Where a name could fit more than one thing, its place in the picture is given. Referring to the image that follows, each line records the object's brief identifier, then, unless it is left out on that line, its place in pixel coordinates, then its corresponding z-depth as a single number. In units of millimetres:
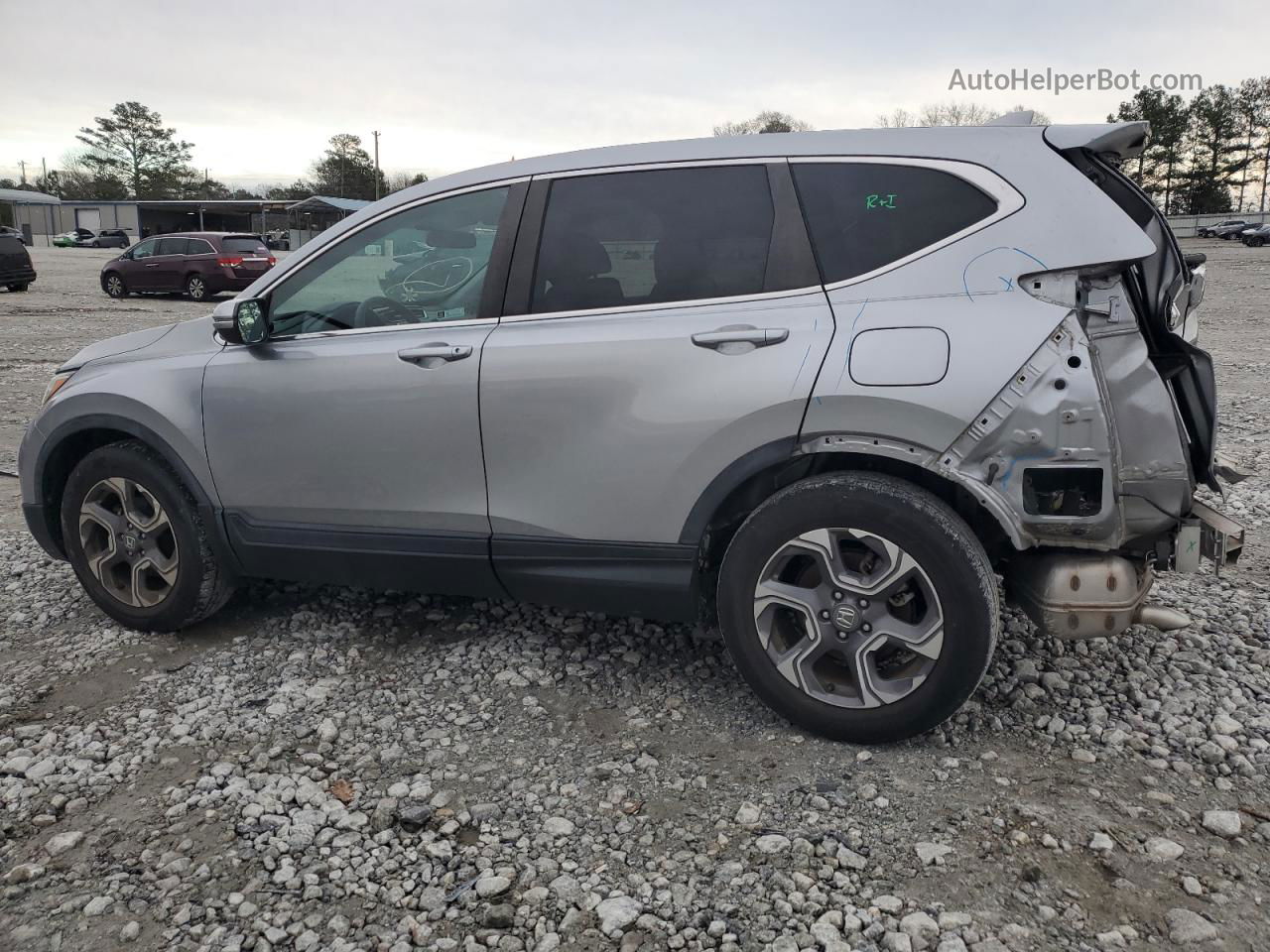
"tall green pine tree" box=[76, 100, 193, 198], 84375
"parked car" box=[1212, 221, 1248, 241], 52934
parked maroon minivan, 22641
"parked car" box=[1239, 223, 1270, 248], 45812
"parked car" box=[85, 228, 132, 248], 63156
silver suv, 2873
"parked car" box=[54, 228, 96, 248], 65438
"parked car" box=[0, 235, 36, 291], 24141
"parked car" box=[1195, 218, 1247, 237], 54875
